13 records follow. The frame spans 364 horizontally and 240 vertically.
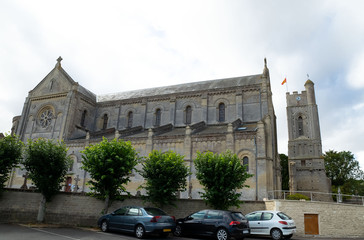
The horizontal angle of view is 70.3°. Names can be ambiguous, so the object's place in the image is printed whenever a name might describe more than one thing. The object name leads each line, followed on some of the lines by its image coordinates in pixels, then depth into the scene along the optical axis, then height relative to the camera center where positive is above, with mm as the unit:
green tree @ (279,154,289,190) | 47881 +6341
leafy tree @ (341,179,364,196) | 44434 +4076
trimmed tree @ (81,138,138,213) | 16625 +1806
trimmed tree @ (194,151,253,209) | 15594 +1409
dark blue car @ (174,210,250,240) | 11391 -1046
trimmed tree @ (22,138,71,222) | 17906 +1622
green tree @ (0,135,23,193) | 18891 +2412
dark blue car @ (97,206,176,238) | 11828 -1146
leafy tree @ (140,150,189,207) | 16297 +1315
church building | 23586 +9154
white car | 13047 -974
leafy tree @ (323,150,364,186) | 48291 +7514
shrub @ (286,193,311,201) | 18125 +647
